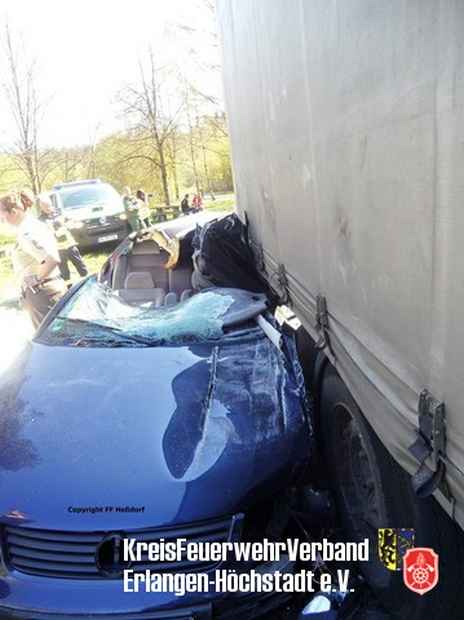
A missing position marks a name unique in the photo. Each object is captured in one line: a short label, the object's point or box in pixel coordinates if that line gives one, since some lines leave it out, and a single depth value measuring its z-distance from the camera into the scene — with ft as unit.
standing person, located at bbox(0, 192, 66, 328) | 15.53
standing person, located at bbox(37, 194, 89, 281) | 30.09
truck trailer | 3.97
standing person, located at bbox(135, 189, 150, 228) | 48.33
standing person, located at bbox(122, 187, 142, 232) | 47.52
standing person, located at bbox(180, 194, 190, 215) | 50.46
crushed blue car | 6.83
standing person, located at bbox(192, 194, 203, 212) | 57.25
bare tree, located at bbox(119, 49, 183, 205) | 63.41
